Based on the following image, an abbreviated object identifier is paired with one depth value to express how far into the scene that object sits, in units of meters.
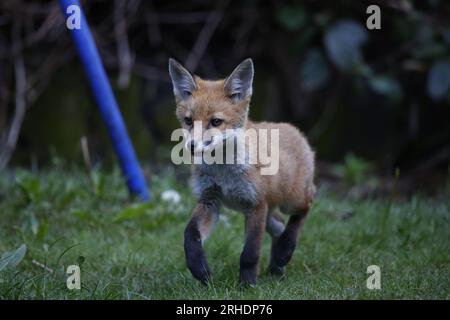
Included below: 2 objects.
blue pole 5.02
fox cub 3.64
